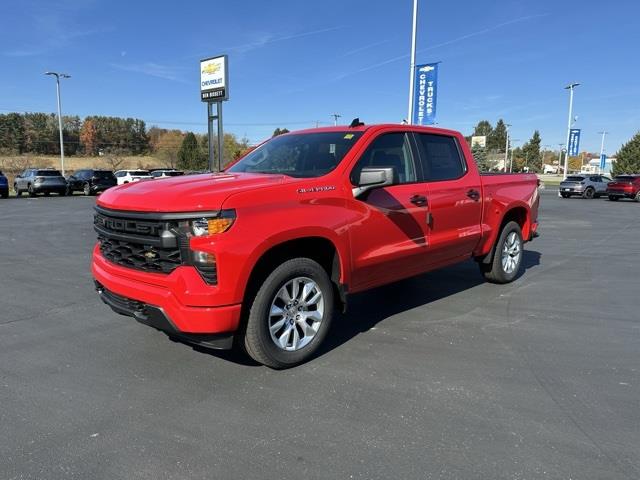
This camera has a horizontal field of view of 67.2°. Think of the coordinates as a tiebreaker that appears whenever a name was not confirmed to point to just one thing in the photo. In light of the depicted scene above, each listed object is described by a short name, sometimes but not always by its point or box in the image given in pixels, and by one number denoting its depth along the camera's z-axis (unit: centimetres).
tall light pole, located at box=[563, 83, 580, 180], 5188
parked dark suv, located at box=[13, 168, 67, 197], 2847
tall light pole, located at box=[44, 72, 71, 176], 4225
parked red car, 2772
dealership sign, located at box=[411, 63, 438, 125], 1847
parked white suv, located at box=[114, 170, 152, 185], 3216
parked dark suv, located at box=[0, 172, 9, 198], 2612
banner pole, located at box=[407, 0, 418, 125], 1802
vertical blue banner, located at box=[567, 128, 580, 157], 5181
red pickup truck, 334
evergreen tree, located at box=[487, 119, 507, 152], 12194
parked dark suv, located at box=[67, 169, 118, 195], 3047
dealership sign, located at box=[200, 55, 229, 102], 2303
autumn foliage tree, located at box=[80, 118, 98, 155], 10331
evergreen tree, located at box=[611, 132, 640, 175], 6456
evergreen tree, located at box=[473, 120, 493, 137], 13585
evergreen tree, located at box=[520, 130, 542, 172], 10675
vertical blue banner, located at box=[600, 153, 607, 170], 6908
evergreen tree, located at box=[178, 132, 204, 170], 7225
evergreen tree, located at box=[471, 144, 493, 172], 5301
